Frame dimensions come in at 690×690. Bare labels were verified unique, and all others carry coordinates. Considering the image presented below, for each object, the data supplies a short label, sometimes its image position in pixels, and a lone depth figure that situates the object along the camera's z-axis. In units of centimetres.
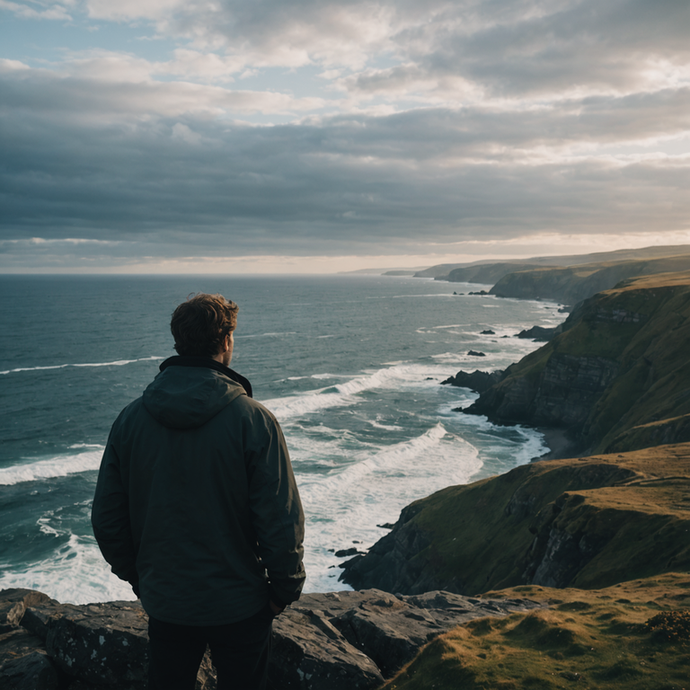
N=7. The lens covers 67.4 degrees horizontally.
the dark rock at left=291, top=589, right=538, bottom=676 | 895
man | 388
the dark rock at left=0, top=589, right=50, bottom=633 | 976
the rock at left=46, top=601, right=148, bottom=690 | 741
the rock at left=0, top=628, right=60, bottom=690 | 716
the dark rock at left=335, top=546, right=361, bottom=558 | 3228
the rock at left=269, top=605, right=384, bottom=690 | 752
